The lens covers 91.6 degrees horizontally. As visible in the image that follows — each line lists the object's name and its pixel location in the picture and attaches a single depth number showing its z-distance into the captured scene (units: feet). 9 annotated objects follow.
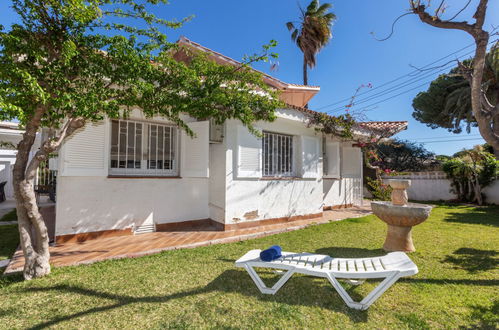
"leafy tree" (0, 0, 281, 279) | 9.87
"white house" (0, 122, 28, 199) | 44.57
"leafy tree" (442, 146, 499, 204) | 40.04
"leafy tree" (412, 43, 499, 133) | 55.11
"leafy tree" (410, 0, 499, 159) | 12.31
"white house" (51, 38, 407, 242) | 17.57
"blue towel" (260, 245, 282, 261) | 10.87
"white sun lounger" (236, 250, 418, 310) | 8.79
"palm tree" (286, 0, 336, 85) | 52.90
